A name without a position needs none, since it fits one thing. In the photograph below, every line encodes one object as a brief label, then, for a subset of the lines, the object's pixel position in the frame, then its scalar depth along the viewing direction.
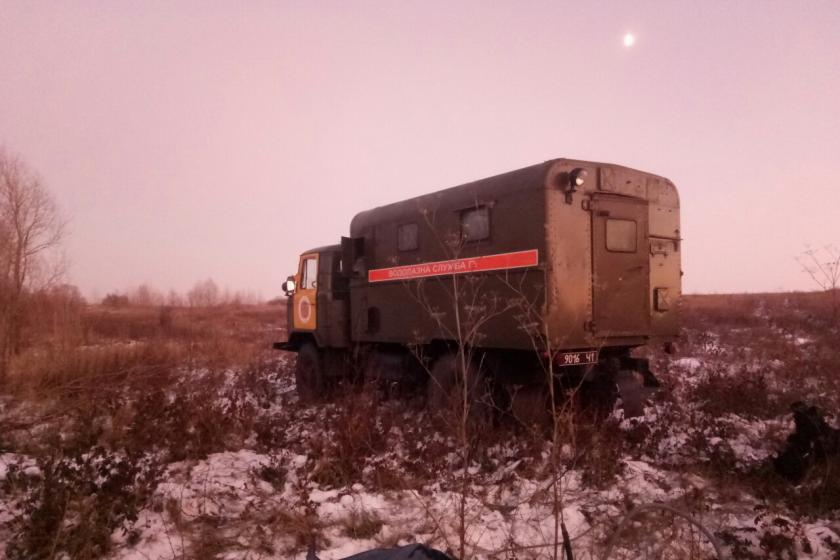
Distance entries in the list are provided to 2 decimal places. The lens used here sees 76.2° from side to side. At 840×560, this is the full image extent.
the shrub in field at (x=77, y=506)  3.68
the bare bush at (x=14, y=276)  9.36
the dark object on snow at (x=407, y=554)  2.37
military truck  6.26
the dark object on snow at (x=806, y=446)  4.99
